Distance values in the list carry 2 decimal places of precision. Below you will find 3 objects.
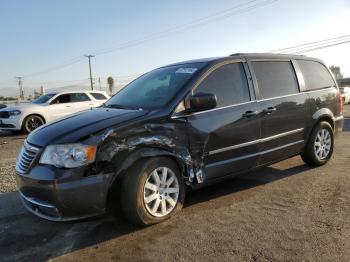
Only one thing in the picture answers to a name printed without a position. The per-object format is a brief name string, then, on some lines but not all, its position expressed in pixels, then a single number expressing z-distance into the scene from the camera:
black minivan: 3.47
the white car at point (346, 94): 22.50
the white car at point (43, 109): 13.01
